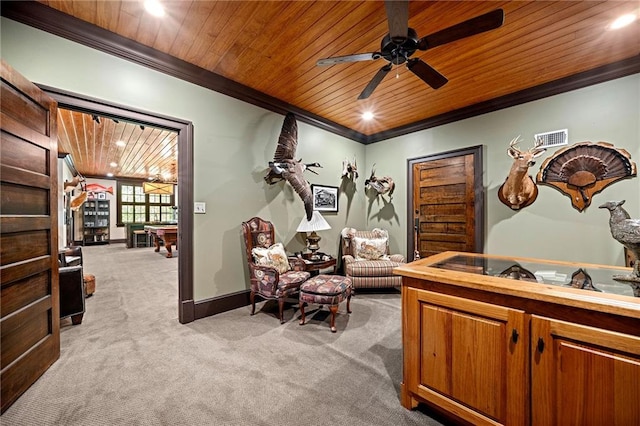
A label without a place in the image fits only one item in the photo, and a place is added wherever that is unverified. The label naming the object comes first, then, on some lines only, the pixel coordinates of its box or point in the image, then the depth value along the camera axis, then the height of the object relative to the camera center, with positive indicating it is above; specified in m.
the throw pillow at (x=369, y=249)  4.11 -0.62
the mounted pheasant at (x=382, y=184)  4.72 +0.54
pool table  6.86 -0.64
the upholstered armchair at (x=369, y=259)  3.68 -0.77
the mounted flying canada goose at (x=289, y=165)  3.33 +0.65
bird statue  1.24 -0.10
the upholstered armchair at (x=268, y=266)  2.73 -0.64
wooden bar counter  0.95 -0.60
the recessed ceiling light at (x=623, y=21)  2.05 +1.63
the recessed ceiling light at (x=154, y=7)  1.92 +1.64
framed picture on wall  4.27 +0.26
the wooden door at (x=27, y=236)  1.55 -0.16
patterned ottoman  2.55 -0.85
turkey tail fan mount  2.77 +0.50
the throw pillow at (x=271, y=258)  2.96 -0.55
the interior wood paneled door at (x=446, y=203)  3.76 +0.14
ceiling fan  1.56 +1.25
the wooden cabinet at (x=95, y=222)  9.83 -0.36
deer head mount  3.00 +0.39
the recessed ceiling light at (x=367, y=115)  4.08 +1.64
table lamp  3.46 -0.22
